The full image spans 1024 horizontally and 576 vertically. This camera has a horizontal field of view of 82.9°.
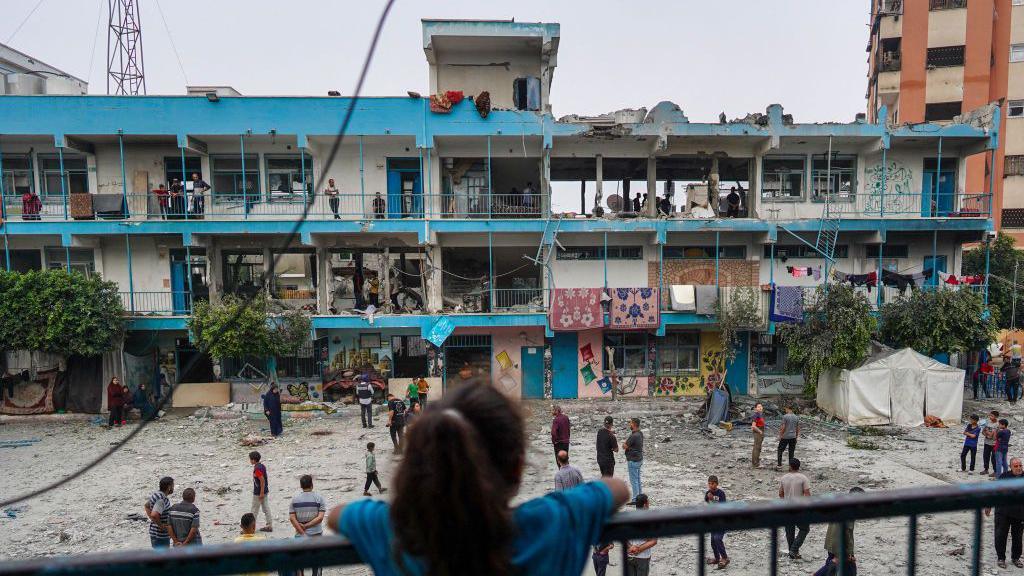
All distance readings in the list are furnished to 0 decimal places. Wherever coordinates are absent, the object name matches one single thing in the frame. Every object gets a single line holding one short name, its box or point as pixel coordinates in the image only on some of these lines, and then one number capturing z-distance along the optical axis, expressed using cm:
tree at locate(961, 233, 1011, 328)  2291
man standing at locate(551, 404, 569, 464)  1084
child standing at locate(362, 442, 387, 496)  1002
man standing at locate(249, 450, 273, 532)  848
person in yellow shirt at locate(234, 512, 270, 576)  602
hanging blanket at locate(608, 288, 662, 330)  1802
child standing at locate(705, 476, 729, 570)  720
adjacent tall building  2808
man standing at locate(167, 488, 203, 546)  673
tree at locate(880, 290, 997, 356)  1567
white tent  1466
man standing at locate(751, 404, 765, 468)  1127
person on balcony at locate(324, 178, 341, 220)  1845
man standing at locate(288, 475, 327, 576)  692
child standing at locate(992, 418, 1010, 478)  1002
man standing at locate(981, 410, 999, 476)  1041
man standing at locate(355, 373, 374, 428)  1538
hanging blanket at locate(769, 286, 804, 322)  1711
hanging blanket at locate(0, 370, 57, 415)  1731
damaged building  1784
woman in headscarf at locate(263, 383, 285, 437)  1458
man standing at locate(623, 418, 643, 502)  948
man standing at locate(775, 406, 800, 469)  1110
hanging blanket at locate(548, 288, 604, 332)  1794
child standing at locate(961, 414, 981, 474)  1070
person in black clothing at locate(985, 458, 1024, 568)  705
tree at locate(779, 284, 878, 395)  1484
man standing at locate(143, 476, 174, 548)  701
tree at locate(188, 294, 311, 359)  1592
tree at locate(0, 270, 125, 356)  1559
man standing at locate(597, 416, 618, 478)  988
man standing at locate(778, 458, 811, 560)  737
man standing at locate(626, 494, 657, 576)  598
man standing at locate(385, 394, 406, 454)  1275
